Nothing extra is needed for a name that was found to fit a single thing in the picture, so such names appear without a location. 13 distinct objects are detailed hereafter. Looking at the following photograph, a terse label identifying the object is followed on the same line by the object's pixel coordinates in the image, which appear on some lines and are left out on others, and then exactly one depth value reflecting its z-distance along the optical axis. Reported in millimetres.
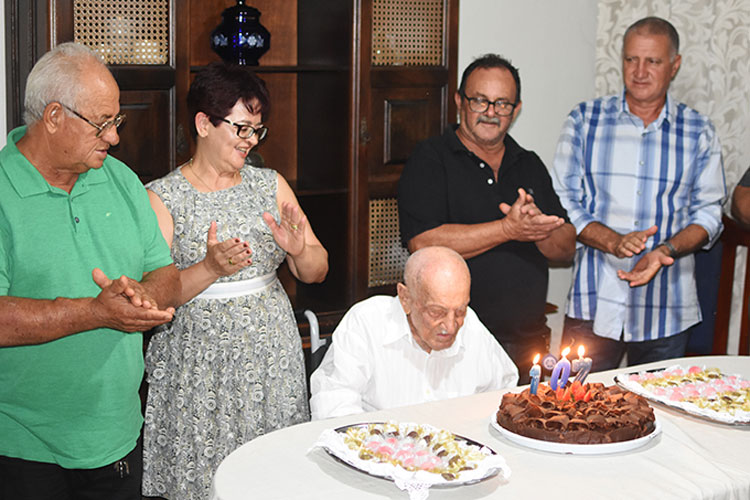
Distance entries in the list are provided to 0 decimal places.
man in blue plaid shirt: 3387
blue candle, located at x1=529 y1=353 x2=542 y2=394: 2122
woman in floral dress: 2602
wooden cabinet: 3418
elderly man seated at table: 2320
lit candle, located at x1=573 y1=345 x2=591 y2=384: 2238
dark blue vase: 3266
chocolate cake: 1995
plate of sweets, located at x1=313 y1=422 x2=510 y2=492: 1762
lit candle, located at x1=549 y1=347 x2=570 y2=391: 2172
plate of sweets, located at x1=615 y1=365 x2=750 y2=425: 2195
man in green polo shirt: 2061
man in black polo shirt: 3137
